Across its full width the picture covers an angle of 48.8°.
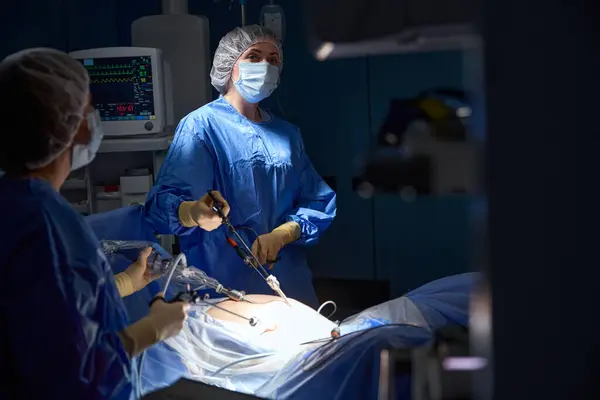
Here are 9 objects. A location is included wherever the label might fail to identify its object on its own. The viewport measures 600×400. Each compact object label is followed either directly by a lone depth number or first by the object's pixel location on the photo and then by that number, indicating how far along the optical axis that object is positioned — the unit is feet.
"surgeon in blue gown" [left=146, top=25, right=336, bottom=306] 9.08
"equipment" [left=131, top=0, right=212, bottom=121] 11.50
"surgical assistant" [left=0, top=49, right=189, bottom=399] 4.19
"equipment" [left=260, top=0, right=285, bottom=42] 11.76
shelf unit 10.81
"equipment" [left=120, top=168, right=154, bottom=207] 10.86
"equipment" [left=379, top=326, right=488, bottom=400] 3.31
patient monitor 10.71
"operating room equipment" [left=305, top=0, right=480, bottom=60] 3.01
